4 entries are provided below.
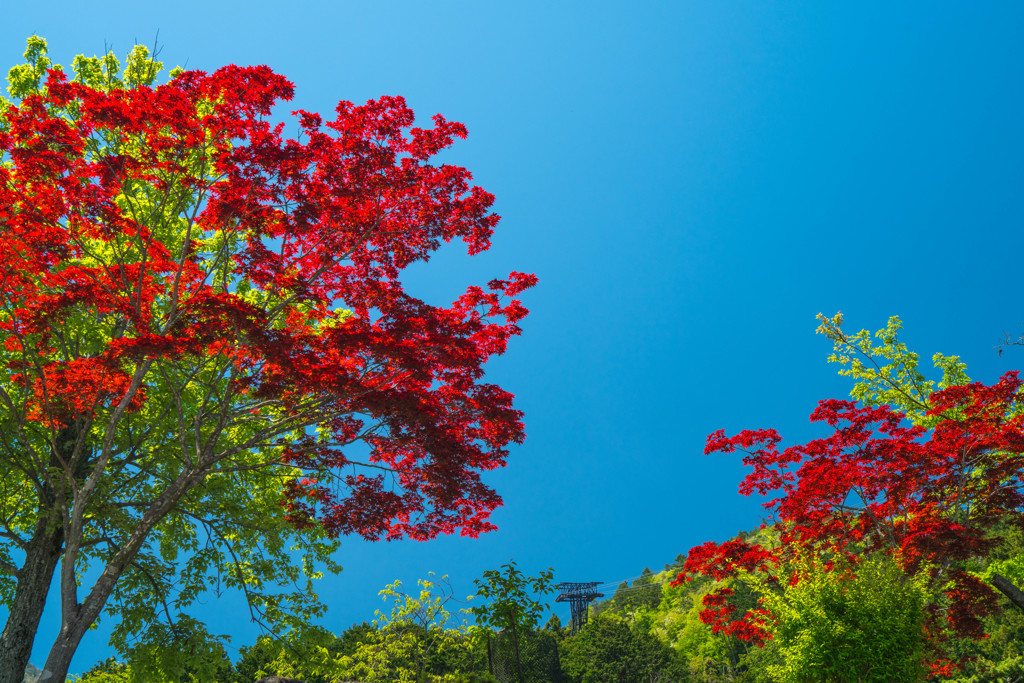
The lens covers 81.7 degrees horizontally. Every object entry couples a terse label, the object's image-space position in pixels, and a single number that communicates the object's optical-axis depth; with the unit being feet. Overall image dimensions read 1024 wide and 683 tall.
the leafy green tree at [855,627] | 28.84
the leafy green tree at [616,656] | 96.29
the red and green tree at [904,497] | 34.35
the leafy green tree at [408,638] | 55.77
